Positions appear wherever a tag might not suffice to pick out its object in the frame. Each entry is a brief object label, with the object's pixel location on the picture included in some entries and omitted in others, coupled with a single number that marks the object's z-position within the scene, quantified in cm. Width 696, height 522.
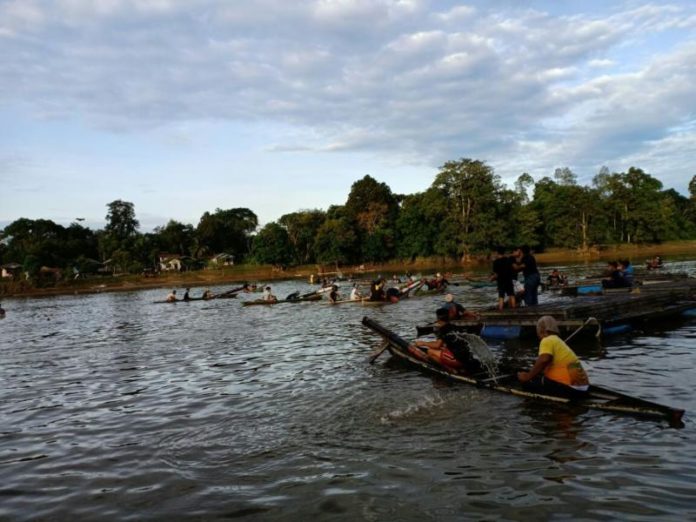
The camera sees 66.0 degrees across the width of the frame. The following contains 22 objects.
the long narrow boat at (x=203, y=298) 4812
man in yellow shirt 975
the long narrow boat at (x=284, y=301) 3881
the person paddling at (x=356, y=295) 3559
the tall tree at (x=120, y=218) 13588
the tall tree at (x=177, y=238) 12112
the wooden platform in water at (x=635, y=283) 2669
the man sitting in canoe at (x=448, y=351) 1284
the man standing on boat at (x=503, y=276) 1878
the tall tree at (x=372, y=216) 10194
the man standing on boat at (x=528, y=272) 1839
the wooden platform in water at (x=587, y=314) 1728
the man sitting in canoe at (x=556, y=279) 3569
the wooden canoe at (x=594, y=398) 884
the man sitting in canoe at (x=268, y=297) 3914
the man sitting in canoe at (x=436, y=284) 3947
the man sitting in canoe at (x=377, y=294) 3419
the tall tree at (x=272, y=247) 10281
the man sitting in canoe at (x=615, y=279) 2459
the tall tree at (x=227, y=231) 12479
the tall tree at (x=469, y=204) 9288
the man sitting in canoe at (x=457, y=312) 1862
